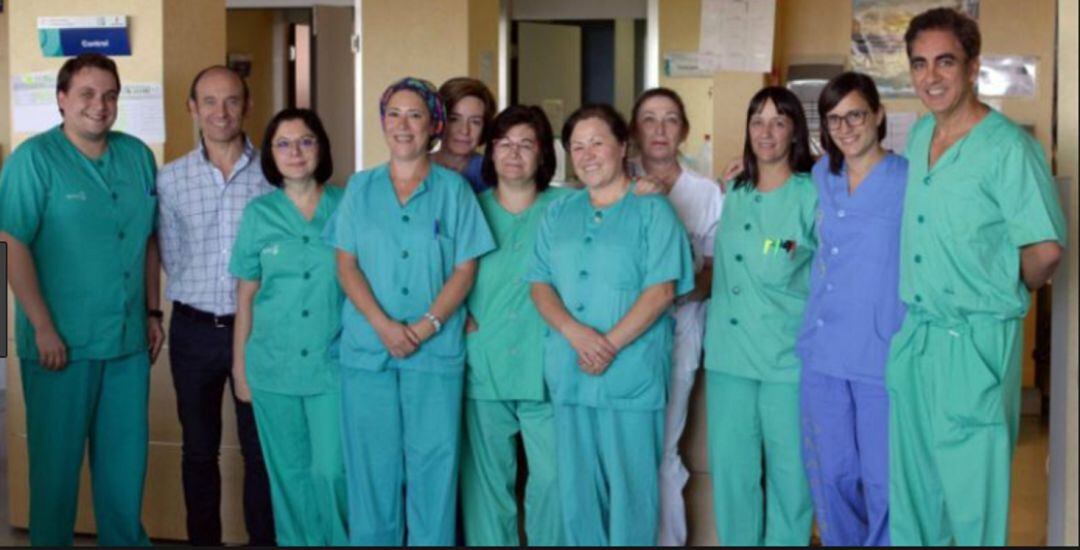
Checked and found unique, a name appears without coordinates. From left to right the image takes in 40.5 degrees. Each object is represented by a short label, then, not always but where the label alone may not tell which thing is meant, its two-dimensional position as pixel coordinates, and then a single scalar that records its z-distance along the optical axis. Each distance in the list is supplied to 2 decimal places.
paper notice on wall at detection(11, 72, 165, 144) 4.83
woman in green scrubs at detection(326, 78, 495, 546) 3.94
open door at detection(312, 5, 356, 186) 8.66
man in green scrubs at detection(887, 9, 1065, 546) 3.24
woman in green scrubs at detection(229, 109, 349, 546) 4.08
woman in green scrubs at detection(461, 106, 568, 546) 4.04
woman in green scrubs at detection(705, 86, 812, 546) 3.91
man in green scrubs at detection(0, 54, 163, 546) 4.02
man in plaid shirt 4.22
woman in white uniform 4.14
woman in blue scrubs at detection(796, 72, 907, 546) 3.71
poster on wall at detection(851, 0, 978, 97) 7.24
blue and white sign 4.82
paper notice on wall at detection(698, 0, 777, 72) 6.74
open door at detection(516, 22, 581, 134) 9.14
